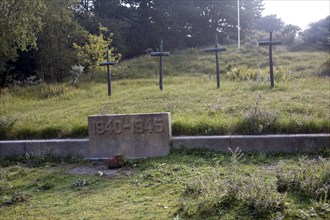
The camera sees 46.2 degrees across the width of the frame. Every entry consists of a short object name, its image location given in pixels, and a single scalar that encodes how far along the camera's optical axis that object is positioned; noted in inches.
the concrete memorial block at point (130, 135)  263.3
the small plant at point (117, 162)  247.1
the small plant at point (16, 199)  193.0
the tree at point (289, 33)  1233.5
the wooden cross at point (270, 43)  459.8
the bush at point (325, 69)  702.3
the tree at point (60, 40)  840.3
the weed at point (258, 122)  263.9
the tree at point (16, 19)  459.8
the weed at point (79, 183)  211.8
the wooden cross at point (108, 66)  515.5
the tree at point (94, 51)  765.3
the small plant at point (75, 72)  721.0
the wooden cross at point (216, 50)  505.1
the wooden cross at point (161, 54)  519.4
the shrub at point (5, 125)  324.8
